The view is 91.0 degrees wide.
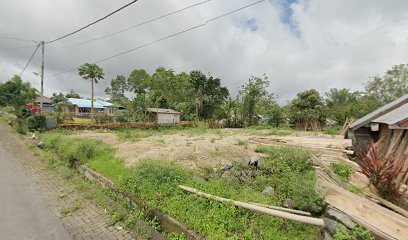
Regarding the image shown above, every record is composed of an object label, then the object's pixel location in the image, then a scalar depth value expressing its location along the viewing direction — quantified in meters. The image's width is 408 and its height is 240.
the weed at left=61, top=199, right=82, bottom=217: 4.56
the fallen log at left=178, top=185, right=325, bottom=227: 3.19
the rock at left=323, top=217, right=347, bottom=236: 3.15
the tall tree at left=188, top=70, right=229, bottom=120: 28.37
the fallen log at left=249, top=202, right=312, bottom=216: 3.63
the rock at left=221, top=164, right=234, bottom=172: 6.00
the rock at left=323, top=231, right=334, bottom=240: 3.10
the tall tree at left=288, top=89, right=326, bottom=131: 23.91
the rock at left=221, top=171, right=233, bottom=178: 5.46
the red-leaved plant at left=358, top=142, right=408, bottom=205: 4.01
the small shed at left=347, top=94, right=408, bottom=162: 5.54
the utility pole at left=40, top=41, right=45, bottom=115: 19.31
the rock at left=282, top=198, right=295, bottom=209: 4.00
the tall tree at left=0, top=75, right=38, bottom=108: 37.10
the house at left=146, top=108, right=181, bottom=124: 28.68
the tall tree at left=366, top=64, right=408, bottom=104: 25.52
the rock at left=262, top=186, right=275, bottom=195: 4.59
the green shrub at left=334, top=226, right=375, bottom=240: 2.93
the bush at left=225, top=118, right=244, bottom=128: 28.84
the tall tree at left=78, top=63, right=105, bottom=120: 25.52
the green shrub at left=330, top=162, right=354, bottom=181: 5.67
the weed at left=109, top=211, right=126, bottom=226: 4.23
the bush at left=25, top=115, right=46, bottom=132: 16.53
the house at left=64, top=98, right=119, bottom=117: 40.26
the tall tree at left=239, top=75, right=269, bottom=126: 28.56
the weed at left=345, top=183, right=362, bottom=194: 4.59
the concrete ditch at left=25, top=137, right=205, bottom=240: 3.62
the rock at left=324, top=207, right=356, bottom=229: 3.17
